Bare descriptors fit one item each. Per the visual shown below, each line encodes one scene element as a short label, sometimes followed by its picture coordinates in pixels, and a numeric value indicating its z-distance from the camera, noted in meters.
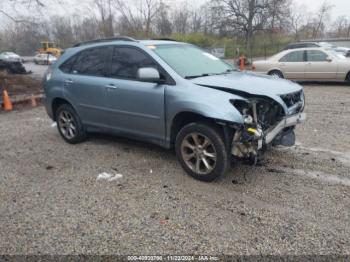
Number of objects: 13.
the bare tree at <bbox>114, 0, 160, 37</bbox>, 26.75
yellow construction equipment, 36.25
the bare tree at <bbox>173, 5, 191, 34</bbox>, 47.19
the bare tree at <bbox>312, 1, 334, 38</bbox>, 59.03
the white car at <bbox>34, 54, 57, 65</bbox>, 33.50
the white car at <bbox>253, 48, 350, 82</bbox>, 10.71
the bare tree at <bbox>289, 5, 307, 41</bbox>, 45.66
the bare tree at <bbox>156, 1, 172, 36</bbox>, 29.34
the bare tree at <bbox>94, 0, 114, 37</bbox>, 25.17
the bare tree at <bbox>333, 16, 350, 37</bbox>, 63.04
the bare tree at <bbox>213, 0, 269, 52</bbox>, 28.75
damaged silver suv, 3.51
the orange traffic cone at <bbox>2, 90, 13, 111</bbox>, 9.08
